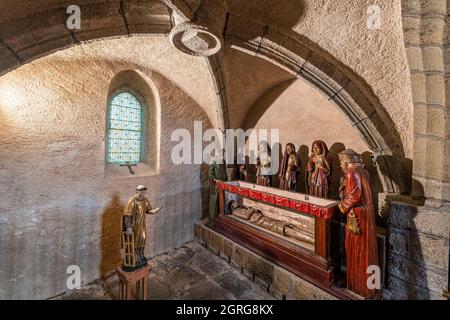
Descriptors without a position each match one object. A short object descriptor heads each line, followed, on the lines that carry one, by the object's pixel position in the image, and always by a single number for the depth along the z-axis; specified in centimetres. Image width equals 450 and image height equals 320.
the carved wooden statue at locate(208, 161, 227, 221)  463
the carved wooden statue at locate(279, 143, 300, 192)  402
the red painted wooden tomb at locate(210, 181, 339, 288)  289
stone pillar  233
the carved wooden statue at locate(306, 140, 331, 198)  352
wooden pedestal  265
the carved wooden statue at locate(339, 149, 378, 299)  253
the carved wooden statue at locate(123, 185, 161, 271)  276
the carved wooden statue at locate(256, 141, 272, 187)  440
